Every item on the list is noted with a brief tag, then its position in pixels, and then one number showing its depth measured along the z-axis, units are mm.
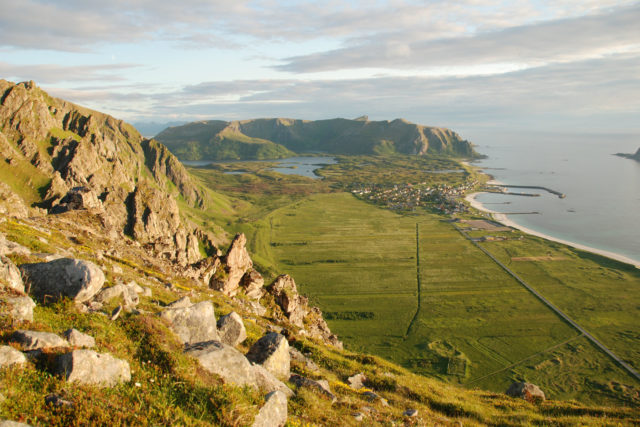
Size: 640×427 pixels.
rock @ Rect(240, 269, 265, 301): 53531
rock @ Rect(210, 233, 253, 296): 52062
